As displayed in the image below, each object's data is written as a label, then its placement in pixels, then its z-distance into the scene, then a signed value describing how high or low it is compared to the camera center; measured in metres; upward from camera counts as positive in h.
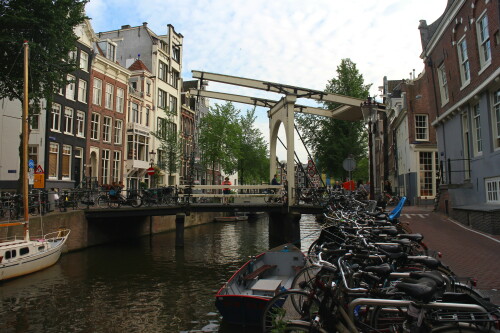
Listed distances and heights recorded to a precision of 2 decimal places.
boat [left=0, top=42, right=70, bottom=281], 11.52 -1.74
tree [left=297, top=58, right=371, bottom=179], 31.80 +5.12
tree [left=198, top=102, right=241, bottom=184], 34.94 +4.98
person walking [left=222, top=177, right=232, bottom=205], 20.12 +0.11
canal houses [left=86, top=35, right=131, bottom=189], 28.58 +5.95
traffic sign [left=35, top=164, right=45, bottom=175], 16.09 +1.04
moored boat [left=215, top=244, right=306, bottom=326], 7.05 -1.84
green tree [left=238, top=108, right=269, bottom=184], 41.12 +4.94
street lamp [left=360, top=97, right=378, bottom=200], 12.26 +2.54
